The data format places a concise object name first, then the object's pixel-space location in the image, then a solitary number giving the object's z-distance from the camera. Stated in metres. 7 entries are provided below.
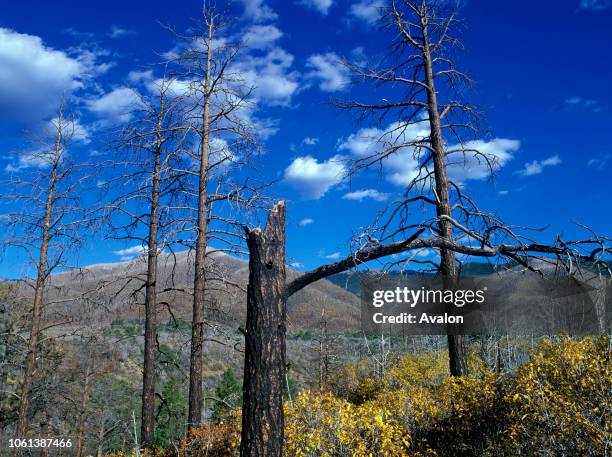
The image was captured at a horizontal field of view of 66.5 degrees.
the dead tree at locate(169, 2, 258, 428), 9.27
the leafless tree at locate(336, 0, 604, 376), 9.02
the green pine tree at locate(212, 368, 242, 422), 31.97
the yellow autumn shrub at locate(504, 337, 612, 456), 5.82
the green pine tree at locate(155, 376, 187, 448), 31.73
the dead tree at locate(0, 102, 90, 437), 10.95
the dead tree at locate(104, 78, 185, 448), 10.24
